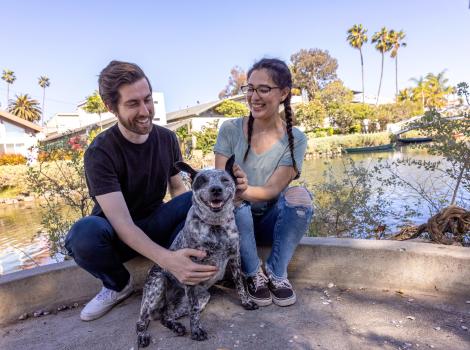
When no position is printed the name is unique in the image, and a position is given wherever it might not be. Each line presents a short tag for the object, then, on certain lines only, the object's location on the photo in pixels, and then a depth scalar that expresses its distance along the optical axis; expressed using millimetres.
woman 2414
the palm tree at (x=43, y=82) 51500
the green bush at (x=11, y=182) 15672
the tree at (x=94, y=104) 30578
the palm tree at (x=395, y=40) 44344
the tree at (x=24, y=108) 42812
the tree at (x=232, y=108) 28556
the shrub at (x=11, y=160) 18312
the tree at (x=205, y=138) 20094
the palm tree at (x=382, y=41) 44344
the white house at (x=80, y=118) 34500
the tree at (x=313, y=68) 43844
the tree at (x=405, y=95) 50566
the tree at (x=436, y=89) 49269
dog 2039
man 2061
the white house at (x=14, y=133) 24891
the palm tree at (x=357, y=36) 44156
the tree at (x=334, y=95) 32969
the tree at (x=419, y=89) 49125
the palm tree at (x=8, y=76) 45938
